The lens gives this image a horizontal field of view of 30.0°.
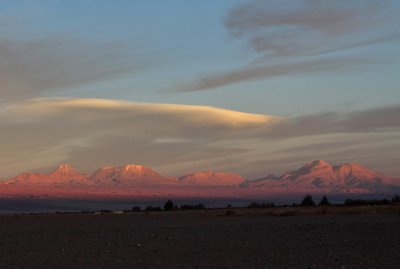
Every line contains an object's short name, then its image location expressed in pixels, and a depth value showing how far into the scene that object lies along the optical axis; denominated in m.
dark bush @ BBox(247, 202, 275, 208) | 91.88
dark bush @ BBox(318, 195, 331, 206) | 98.94
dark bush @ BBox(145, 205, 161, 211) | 95.38
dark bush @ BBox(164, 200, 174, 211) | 98.75
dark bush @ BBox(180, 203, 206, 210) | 99.06
